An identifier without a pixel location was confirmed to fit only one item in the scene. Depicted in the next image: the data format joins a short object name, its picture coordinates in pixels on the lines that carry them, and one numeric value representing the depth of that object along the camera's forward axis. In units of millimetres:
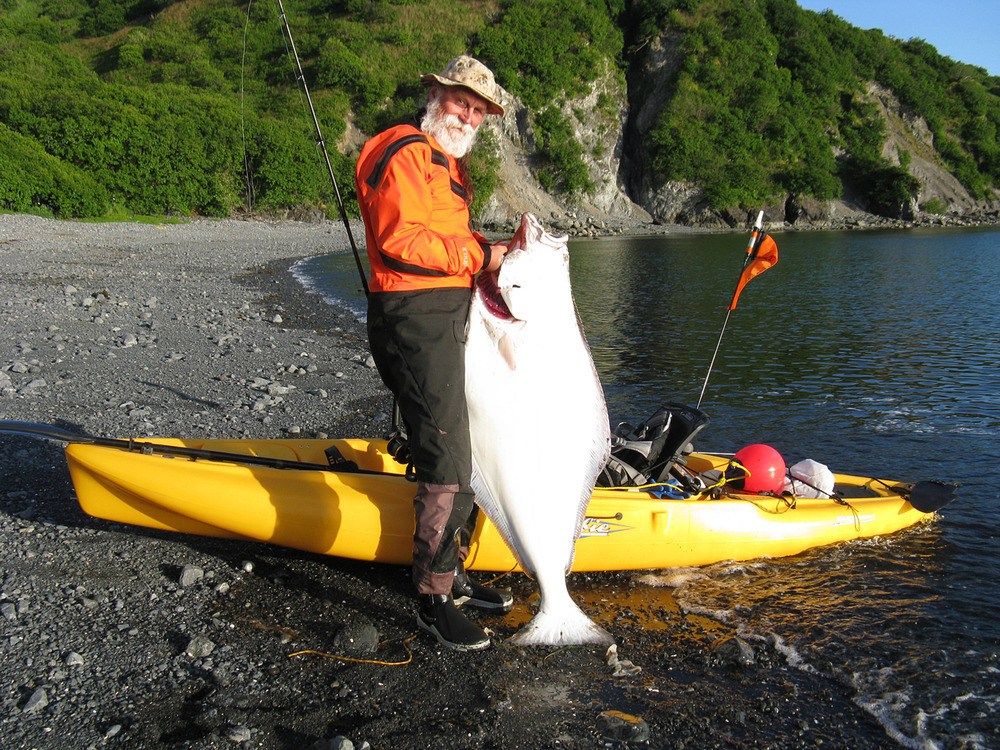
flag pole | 6179
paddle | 4145
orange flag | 6348
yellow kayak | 4035
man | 3156
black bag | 4938
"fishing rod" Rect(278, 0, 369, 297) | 4730
